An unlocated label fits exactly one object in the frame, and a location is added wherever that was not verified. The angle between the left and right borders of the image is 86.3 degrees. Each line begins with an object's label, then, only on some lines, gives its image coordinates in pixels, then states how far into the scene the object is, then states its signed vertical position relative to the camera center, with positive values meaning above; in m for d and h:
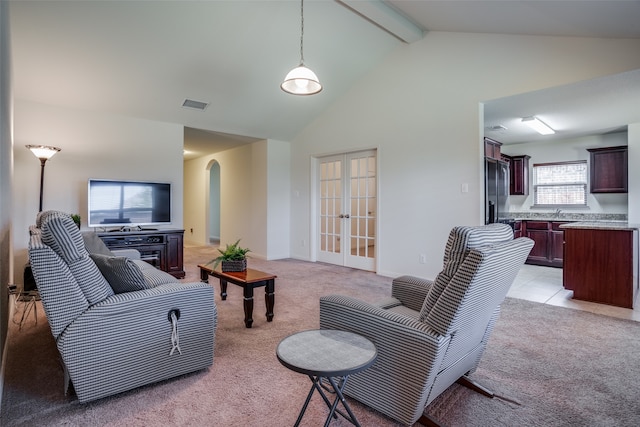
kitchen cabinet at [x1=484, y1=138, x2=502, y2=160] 4.76 +0.95
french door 5.43 +0.10
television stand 4.39 -0.40
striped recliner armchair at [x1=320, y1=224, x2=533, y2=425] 1.41 -0.51
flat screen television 4.47 +0.17
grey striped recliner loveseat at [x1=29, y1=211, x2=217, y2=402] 1.67 -0.55
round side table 1.27 -0.56
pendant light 3.28 +1.25
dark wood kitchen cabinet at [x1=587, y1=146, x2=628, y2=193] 5.44 +0.73
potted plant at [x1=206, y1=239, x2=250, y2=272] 3.20 -0.42
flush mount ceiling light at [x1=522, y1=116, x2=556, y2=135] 4.87 +1.36
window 6.11 +0.58
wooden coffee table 2.88 -0.58
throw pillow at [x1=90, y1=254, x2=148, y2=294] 1.91 -0.33
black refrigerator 4.41 +0.35
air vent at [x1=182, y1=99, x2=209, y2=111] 4.89 +1.62
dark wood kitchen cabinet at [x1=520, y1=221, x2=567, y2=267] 5.79 -0.48
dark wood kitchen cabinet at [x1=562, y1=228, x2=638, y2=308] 3.56 -0.55
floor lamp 3.86 +0.73
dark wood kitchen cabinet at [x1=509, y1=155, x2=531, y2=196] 6.51 +0.76
